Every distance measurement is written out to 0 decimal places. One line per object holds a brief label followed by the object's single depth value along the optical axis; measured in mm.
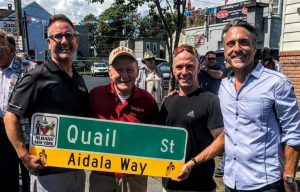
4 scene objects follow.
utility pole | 17509
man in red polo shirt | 3062
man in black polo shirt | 2861
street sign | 2920
